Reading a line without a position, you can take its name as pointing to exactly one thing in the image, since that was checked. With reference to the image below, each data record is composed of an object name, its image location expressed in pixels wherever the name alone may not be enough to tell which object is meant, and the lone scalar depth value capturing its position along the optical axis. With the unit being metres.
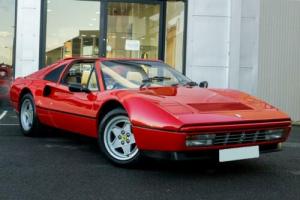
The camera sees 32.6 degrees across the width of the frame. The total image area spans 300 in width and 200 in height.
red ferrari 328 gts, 4.66
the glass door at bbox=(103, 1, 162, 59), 12.46
